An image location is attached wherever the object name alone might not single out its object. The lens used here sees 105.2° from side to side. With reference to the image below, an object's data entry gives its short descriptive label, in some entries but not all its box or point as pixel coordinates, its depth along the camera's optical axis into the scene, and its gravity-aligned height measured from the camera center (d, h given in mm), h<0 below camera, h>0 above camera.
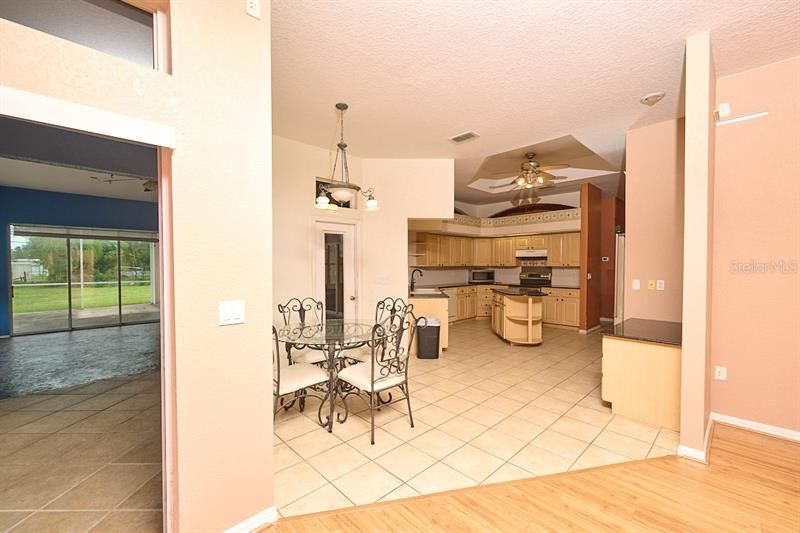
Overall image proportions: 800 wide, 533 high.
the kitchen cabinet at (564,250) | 6852 +235
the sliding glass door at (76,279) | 6195 -391
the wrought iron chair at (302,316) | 3254 -743
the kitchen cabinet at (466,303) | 7750 -1102
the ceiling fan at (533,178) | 4707 +1307
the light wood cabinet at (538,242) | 7359 +439
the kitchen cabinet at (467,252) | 7922 +223
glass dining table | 2752 -735
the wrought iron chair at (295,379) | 2533 -1022
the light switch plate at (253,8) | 1597 +1333
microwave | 8484 -438
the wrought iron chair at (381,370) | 2584 -999
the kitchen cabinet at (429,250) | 7135 +246
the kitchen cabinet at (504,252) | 7945 +213
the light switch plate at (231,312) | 1539 -259
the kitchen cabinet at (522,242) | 7641 +460
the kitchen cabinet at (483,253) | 8227 +196
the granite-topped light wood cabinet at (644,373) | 2615 -1027
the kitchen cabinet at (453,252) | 7505 +210
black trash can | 4719 -1225
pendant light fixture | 3010 +700
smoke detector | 2945 +1584
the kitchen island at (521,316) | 5273 -984
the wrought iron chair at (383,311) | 4170 -748
